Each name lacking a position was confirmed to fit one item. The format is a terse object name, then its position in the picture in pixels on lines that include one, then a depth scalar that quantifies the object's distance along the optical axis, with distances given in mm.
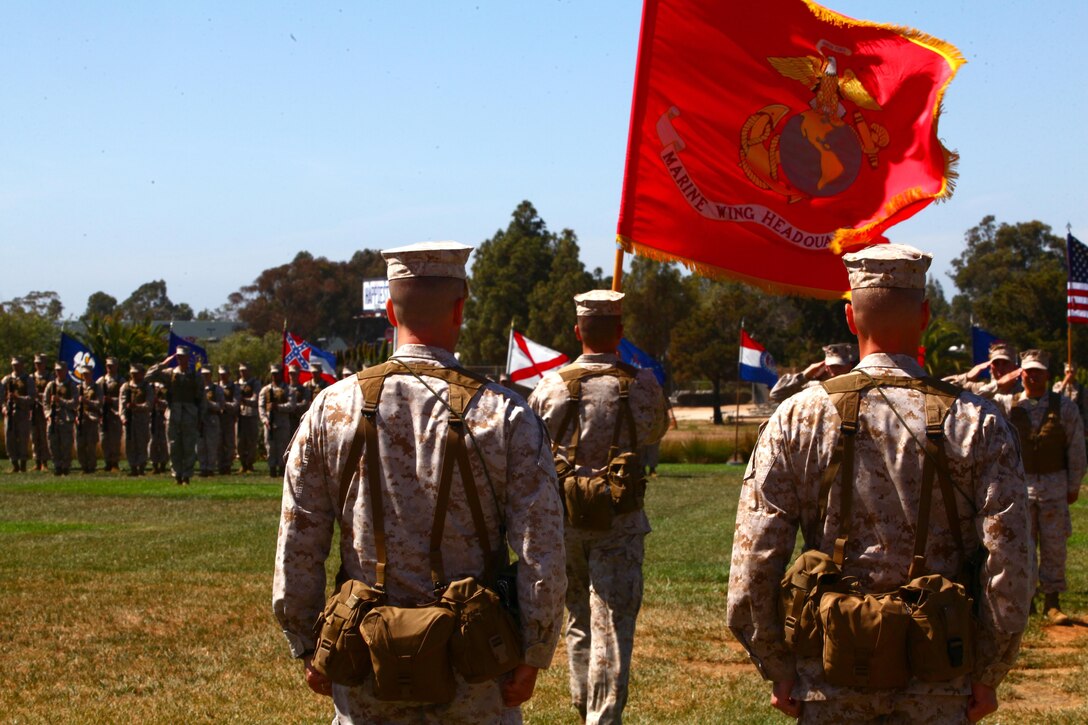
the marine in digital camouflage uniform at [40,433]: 30344
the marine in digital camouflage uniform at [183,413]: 26484
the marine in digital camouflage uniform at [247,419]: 31219
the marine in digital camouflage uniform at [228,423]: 30219
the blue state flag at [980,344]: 20172
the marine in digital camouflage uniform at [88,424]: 29203
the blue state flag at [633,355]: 28484
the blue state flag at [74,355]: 32594
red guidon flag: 9016
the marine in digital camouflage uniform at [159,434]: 29031
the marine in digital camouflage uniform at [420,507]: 4332
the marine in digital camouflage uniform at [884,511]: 4281
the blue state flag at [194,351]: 31700
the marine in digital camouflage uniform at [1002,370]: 12016
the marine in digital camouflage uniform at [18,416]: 29672
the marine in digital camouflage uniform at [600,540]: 7473
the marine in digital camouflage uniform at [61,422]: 28969
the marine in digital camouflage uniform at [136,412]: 28531
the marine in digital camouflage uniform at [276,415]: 29531
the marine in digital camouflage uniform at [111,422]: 29516
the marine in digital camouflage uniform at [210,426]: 28344
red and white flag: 27375
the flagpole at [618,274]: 8009
